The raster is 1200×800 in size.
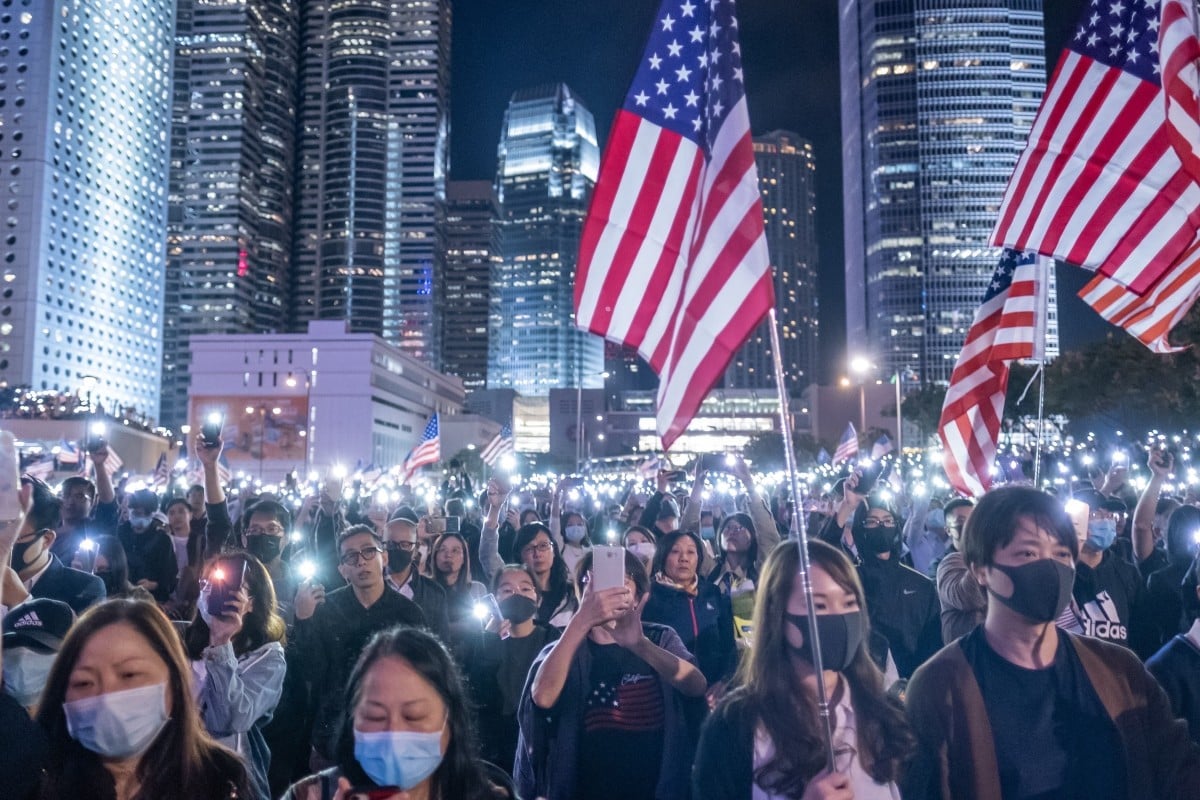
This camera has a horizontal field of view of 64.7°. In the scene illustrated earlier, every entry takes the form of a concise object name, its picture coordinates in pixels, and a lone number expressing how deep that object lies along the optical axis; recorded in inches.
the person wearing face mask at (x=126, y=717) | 112.3
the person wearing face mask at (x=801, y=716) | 122.3
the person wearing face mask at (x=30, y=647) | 133.2
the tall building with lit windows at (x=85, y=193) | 5019.7
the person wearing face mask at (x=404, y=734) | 109.0
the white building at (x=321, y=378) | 3732.8
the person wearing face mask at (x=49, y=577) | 201.9
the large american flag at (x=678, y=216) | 173.5
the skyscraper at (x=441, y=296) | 7613.2
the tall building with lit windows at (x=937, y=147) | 5625.0
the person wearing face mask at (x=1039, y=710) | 122.0
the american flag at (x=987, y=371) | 309.0
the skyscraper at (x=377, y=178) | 7342.5
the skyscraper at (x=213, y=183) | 6934.1
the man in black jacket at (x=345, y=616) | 209.8
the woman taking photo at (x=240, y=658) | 154.3
